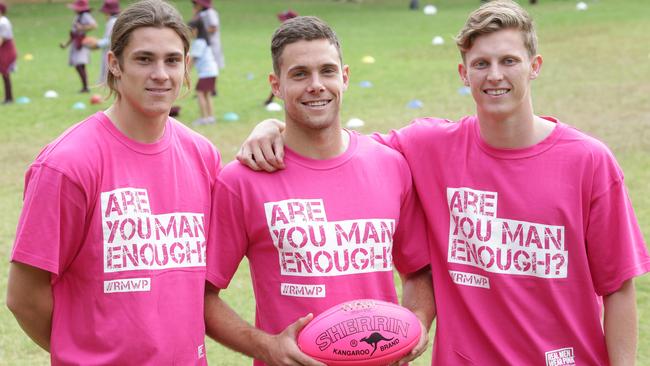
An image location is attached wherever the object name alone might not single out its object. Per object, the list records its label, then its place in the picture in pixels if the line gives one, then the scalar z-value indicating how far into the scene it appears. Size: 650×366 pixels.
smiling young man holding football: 3.82
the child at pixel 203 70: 14.50
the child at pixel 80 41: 17.48
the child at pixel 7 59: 16.75
